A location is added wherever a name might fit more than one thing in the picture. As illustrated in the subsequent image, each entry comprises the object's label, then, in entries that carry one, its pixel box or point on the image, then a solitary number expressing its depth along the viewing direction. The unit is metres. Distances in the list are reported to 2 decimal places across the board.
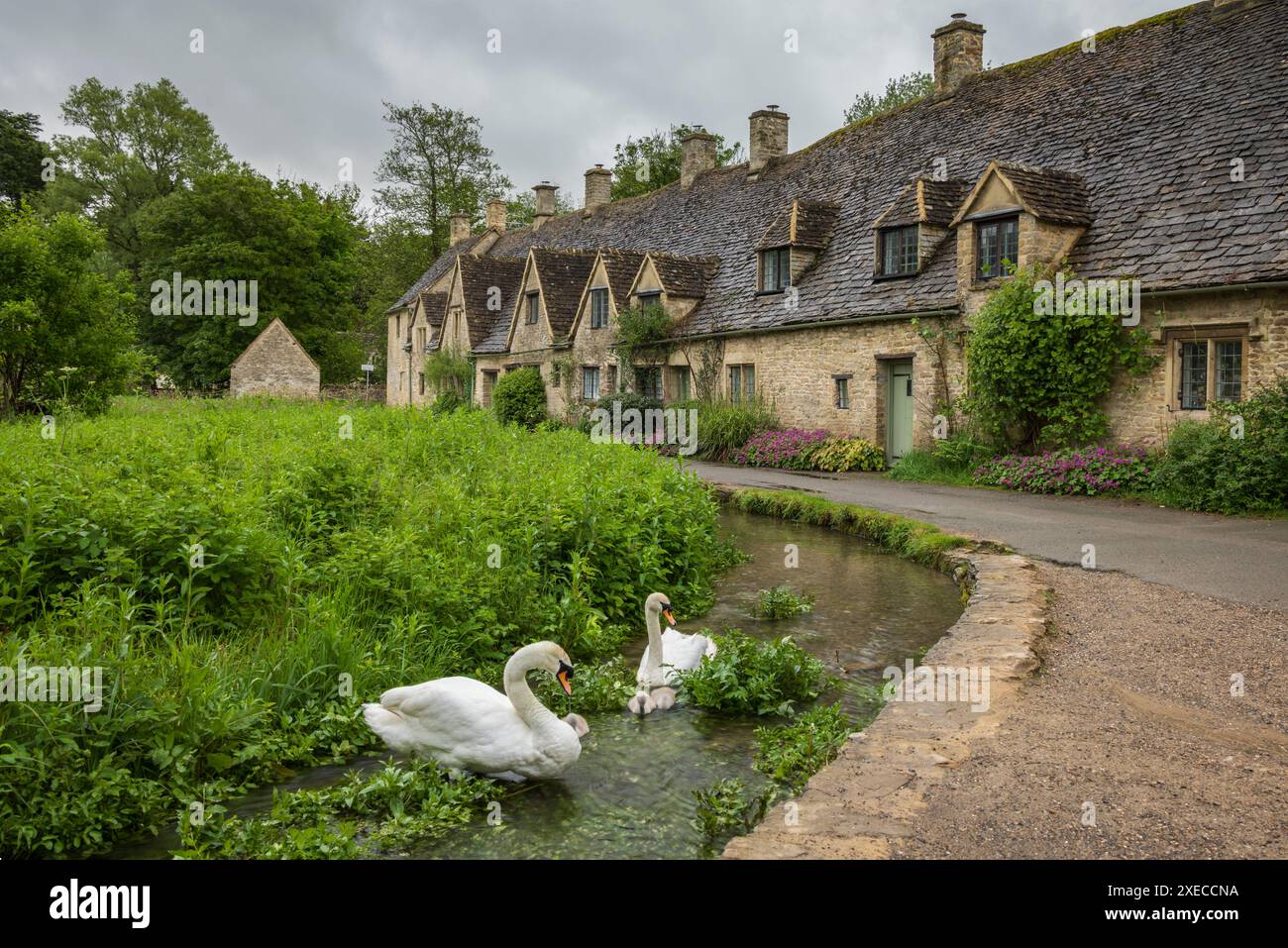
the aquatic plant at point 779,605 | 9.60
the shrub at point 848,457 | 21.44
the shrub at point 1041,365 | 16.88
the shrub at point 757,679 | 6.86
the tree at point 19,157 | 52.44
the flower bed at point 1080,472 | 15.80
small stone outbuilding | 33.58
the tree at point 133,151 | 52.06
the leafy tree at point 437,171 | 57.31
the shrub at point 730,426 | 24.48
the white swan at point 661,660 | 6.96
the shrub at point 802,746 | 5.52
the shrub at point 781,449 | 22.52
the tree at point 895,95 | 60.41
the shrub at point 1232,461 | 13.61
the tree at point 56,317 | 17.08
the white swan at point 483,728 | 5.46
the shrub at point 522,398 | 34.94
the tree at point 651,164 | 54.22
